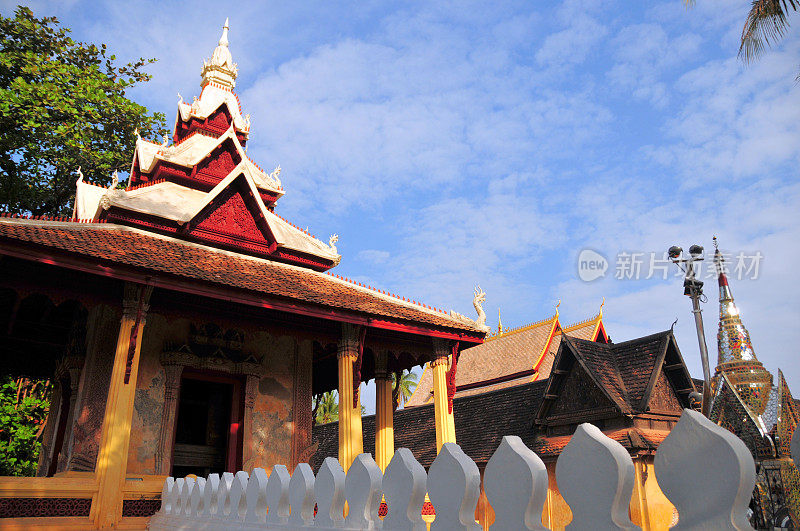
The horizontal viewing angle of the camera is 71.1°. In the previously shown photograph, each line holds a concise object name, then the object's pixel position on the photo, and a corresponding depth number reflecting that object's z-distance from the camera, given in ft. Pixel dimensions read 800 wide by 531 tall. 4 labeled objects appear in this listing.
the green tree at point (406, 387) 187.81
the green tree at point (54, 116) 59.88
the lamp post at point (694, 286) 40.24
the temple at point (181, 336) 27.66
